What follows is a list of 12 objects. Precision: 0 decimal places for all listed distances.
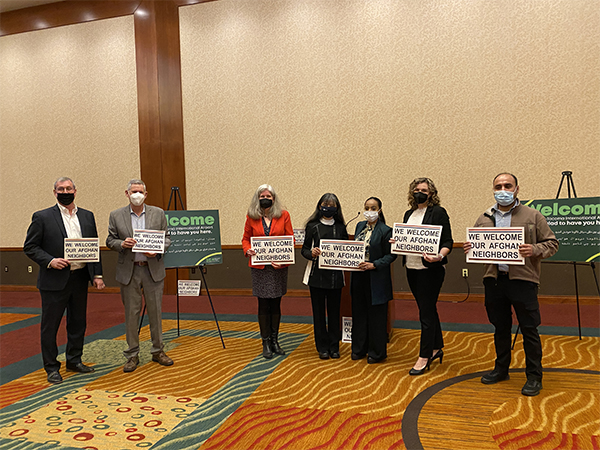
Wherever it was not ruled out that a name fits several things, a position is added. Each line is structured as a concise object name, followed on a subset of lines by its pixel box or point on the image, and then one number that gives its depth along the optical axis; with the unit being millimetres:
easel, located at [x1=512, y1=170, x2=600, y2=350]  4412
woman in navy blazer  3629
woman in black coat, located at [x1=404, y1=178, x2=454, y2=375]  3330
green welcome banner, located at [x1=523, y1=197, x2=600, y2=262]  4266
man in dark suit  3541
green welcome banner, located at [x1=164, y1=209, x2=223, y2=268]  4660
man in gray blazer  3707
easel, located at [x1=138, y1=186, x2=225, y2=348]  4516
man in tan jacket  2961
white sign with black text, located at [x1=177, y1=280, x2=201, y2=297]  4602
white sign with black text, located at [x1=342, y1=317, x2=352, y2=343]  4160
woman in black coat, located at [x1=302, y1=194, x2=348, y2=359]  3783
